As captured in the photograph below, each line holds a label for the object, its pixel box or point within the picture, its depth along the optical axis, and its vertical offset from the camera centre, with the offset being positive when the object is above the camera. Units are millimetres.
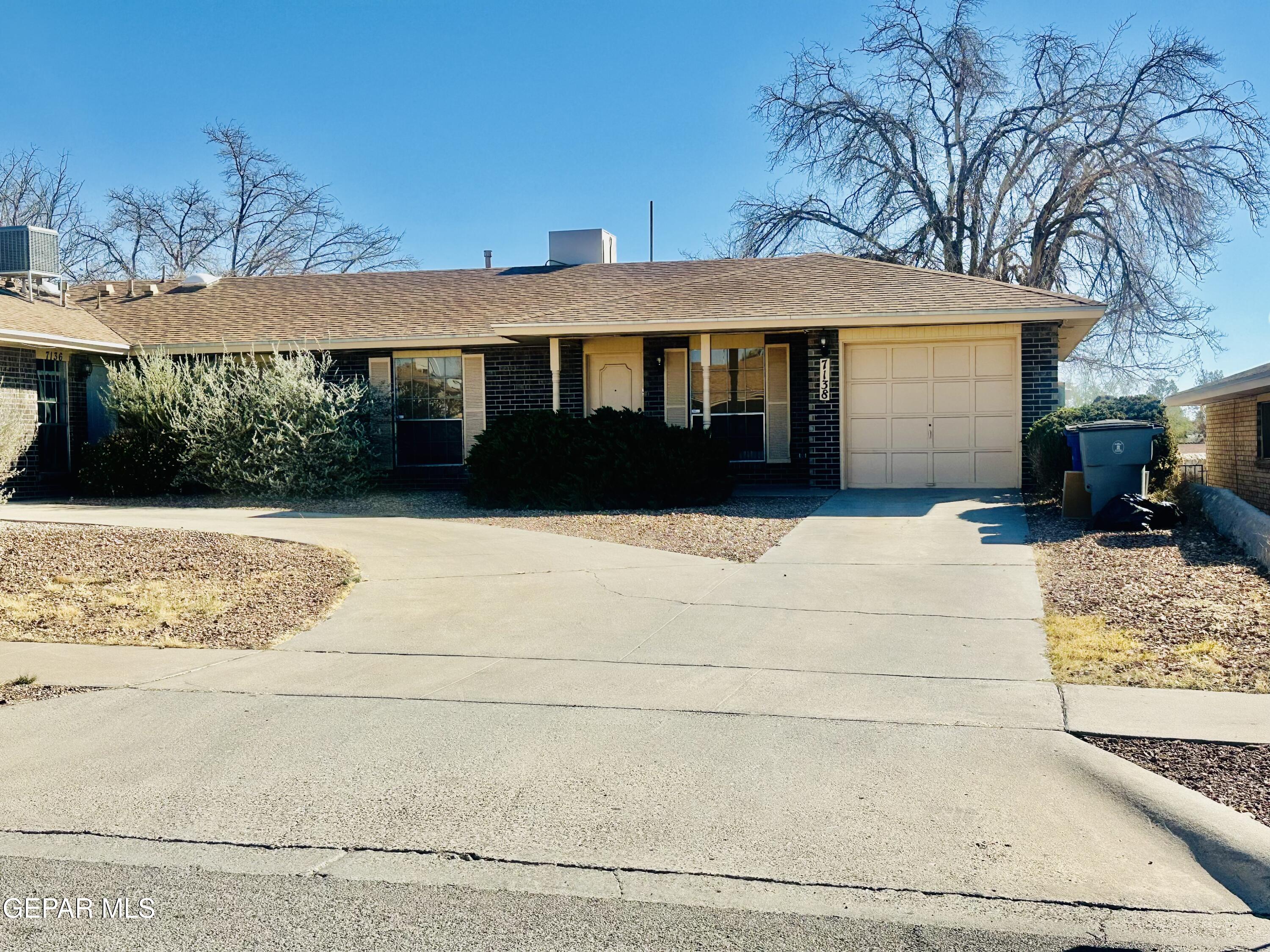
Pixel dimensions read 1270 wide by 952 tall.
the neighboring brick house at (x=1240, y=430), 15906 +47
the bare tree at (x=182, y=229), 40094 +7938
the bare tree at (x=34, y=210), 38469 +8422
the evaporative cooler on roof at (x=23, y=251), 20406 +3699
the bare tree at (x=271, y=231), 39312 +7887
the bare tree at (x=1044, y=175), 29594 +7323
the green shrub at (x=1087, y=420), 13938 -36
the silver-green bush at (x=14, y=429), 12031 +297
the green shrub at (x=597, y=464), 15094 -283
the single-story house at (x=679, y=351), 16469 +1485
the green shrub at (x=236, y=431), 16828 +274
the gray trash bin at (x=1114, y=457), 12414 -238
